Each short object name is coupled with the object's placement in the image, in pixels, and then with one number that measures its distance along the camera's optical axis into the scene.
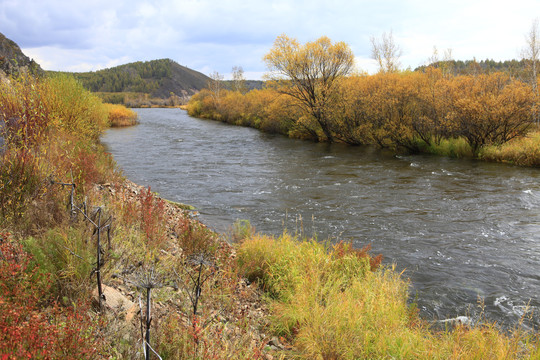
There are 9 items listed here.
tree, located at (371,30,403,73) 42.07
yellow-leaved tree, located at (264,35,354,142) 27.52
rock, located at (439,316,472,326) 5.34
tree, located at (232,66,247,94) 82.00
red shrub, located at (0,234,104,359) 2.45
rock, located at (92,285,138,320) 3.78
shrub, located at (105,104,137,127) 41.81
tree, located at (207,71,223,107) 60.63
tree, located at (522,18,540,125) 23.27
